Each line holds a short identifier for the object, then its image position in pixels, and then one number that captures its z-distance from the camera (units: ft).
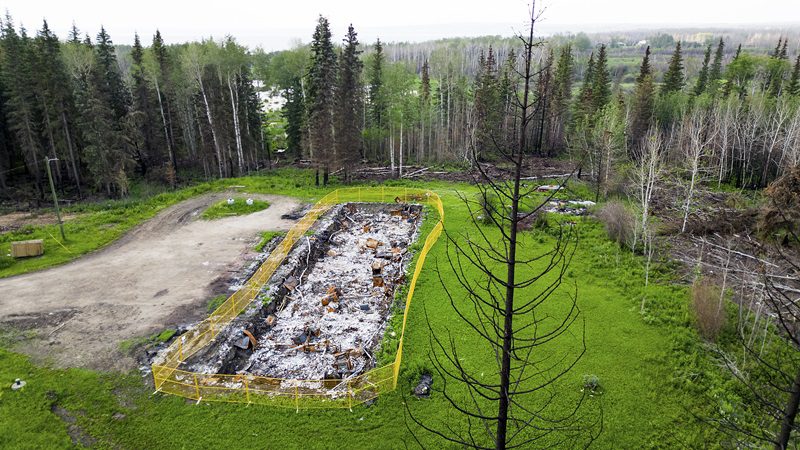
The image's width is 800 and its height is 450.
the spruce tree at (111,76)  139.98
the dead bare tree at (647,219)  71.97
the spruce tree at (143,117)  139.95
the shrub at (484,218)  91.40
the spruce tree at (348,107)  120.67
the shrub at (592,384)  46.60
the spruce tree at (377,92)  155.18
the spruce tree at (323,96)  114.73
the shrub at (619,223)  82.23
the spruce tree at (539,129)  169.37
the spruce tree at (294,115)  158.10
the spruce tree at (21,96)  120.47
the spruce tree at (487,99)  155.22
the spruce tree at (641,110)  155.74
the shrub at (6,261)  74.13
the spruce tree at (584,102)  153.58
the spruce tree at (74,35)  168.78
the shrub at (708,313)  54.08
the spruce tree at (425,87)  163.22
